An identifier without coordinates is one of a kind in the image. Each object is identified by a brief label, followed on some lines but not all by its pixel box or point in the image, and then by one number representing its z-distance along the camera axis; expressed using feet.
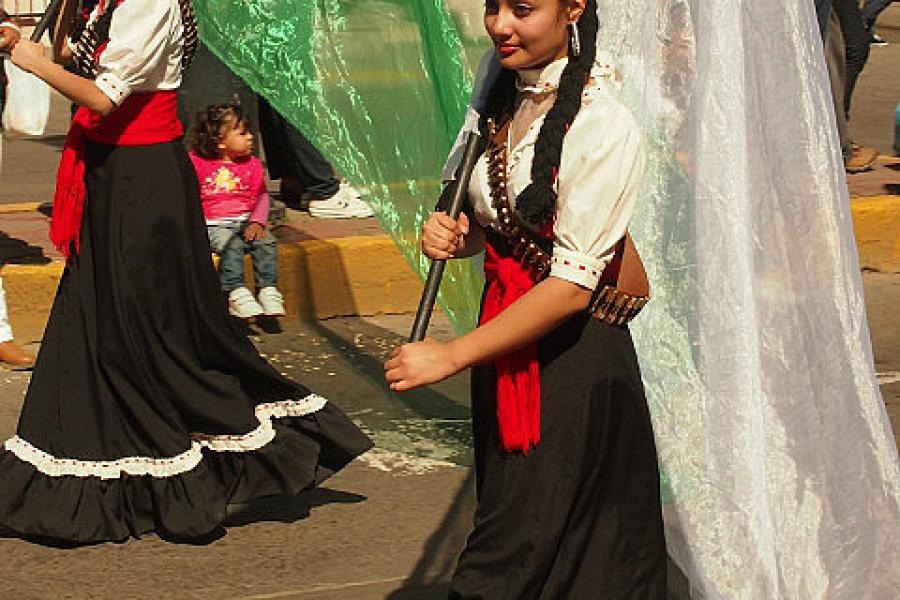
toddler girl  31.07
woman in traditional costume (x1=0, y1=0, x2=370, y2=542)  22.20
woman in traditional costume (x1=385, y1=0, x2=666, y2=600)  14.14
